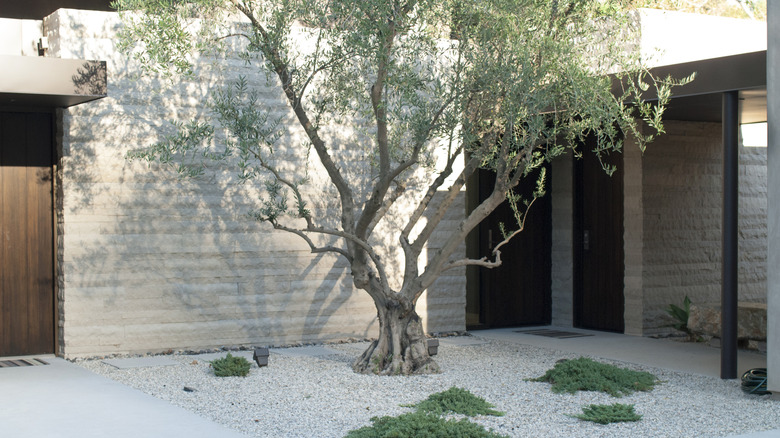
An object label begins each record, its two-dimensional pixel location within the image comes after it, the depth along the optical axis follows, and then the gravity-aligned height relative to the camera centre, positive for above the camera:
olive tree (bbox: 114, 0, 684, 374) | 6.91 +1.09
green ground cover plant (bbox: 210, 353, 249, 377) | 7.55 -1.29
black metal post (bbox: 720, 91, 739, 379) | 7.19 +0.02
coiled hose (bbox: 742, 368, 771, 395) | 6.79 -1.27
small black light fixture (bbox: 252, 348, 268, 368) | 7.99 -1.28
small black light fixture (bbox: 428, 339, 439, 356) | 8.43 -1.24
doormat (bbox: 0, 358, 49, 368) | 8.14 -1.36
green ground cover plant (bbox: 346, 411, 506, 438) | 5.23 -1.27
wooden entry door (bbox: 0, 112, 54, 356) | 8.48 -0.18
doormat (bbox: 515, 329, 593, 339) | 10.55 -1.41
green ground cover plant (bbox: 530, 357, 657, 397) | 7.00 -1.31
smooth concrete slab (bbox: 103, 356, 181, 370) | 8.19 -1.37
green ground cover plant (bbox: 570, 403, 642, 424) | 5.92 -1.34
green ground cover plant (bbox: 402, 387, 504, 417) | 6.12 -1.32
